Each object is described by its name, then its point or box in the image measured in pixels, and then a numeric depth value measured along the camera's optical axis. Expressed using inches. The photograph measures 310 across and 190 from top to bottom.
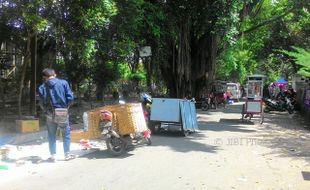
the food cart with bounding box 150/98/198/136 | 543.5
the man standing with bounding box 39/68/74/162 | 369.1
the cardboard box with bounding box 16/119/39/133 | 477.1
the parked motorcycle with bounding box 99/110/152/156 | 393.1
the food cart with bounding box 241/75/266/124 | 745.0
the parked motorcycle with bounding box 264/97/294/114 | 1106.2
